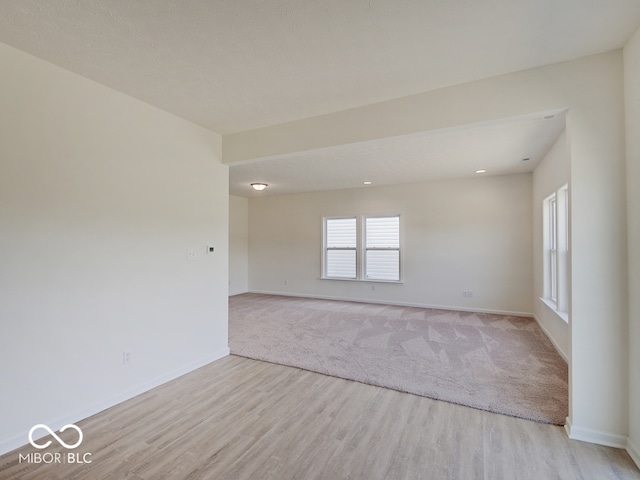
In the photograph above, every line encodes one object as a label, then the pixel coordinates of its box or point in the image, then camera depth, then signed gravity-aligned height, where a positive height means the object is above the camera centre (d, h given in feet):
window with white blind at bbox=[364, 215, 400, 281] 21.22 -0.33
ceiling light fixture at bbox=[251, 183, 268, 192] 19.74 +3.88
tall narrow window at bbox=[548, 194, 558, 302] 12.74 -0.21
